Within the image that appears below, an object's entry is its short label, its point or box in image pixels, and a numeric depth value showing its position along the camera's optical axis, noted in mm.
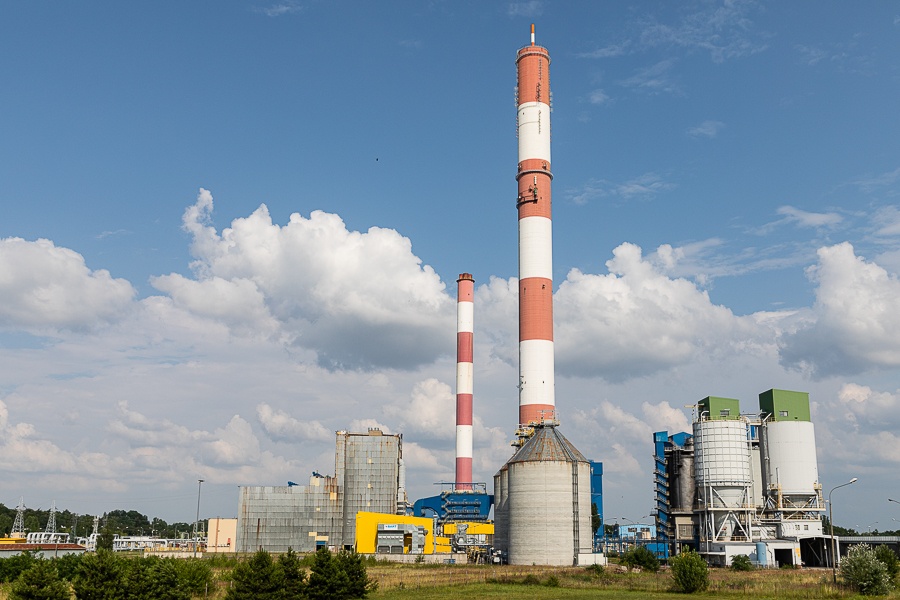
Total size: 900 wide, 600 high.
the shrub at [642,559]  77906
